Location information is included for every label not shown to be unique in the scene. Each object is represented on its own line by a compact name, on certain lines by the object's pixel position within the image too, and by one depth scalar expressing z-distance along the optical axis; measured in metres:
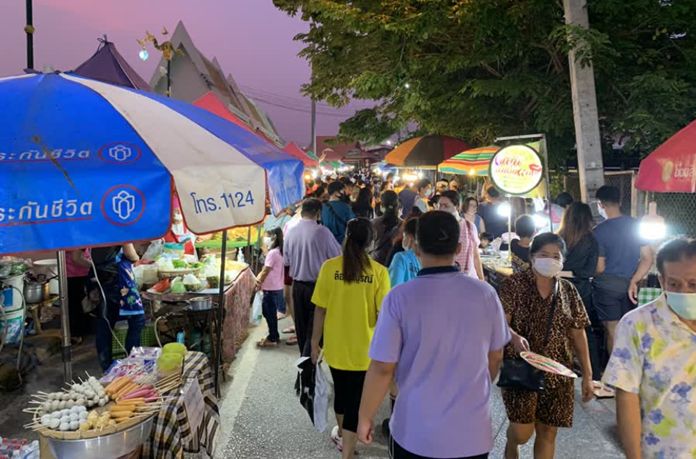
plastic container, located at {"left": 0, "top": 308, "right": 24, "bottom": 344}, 5.73
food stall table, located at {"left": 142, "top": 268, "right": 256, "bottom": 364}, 5.66
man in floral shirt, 1.98
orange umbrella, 11.79
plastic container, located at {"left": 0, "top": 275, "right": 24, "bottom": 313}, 5.76
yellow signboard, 6.06
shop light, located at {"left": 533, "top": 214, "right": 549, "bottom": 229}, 7.30
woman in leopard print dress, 3.09
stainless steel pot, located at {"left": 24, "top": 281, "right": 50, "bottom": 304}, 6.42
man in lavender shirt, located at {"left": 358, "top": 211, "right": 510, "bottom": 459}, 2.23
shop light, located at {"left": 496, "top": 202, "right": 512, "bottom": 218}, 8.95
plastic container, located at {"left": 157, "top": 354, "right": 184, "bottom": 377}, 3.18
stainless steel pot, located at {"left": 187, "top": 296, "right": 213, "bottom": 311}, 5.51
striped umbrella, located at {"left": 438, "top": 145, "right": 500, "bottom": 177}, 9.63
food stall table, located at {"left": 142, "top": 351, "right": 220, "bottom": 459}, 2.84
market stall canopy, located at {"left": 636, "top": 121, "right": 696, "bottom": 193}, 3.74
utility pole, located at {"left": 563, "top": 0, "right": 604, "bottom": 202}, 6.76
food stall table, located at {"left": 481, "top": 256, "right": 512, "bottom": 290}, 7.36
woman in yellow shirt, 3.57
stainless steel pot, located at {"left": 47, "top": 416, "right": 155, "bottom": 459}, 2.50
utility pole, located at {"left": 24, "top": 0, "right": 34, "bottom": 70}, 4.78
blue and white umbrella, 1.96
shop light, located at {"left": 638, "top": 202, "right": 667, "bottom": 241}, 5.13
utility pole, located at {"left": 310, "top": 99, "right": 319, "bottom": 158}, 36.34
